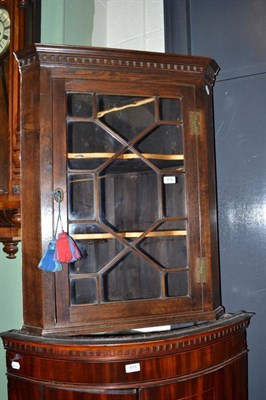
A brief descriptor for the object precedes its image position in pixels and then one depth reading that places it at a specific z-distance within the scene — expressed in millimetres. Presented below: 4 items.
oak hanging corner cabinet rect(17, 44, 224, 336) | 968
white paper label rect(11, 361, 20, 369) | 964
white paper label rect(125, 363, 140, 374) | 899
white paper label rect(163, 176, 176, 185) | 1060
